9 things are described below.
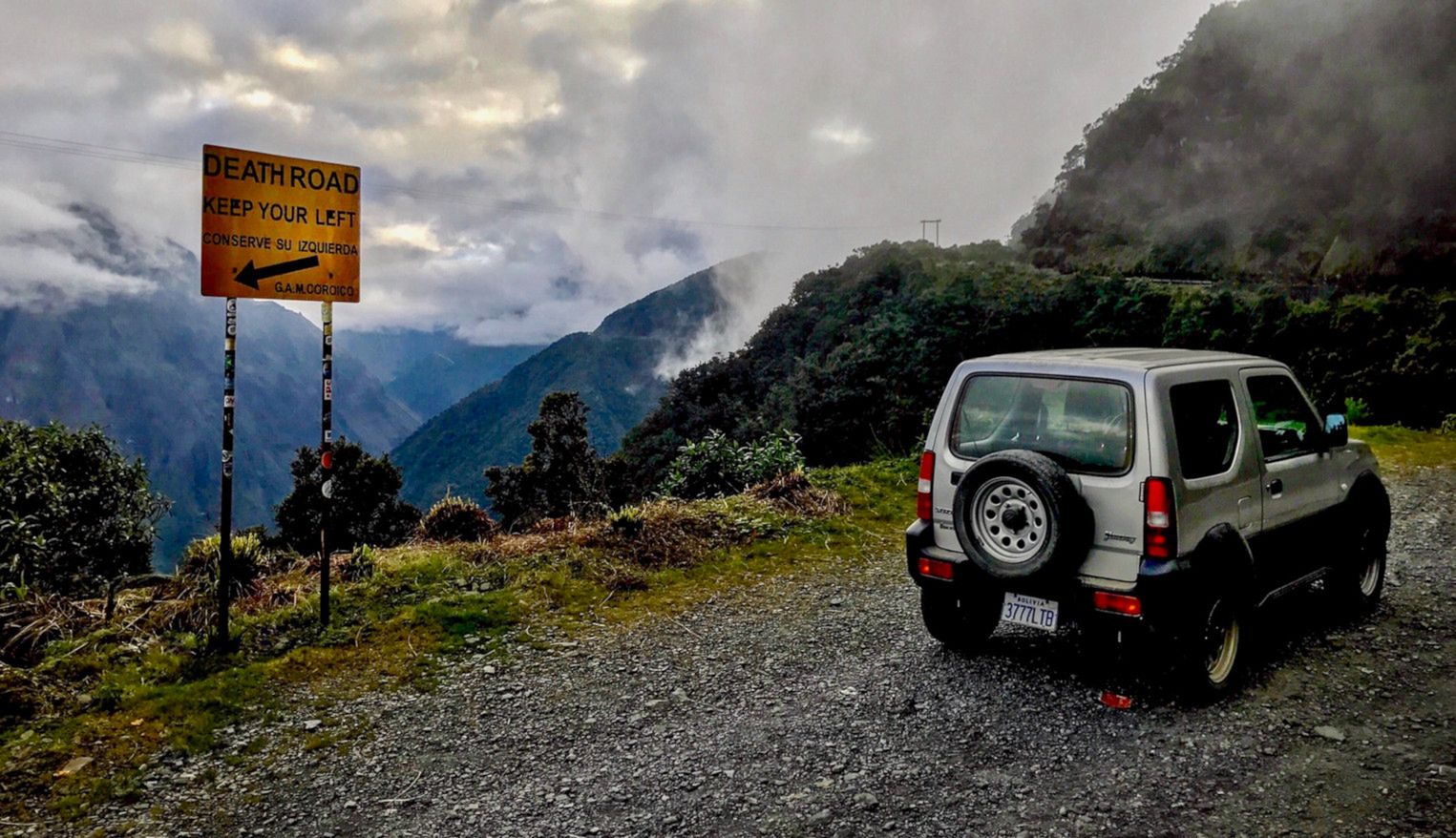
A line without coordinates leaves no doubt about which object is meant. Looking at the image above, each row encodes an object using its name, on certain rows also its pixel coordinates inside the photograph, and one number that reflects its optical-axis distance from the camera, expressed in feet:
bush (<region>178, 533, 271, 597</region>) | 20.92
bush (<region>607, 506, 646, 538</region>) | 26.96
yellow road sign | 16.65
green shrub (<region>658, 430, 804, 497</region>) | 36.37
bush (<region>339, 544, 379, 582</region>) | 23.25
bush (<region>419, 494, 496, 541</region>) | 29.84
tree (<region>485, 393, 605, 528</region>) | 103.65
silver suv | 14.23
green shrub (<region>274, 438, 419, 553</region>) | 91.40
